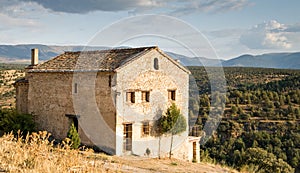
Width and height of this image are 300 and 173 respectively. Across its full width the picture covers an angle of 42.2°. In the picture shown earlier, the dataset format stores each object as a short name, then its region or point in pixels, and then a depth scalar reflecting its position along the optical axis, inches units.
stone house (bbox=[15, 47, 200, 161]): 811.4
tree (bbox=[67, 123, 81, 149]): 802.2
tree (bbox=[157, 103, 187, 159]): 887.1
